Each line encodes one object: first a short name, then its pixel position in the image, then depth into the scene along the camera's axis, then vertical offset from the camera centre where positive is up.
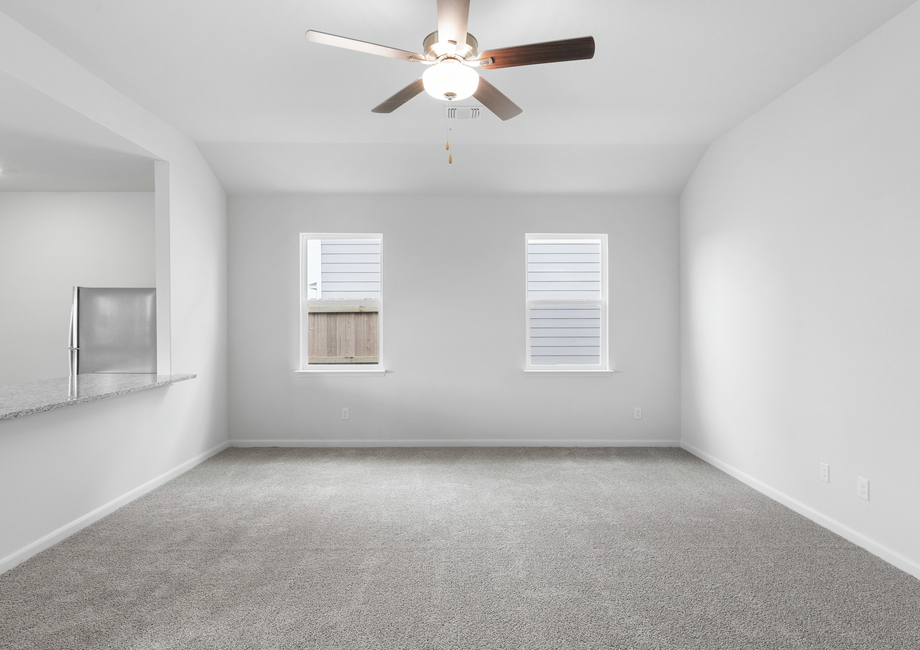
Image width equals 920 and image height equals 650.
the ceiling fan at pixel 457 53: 1.98 +1.10
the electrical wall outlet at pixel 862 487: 2.59 -0.84
